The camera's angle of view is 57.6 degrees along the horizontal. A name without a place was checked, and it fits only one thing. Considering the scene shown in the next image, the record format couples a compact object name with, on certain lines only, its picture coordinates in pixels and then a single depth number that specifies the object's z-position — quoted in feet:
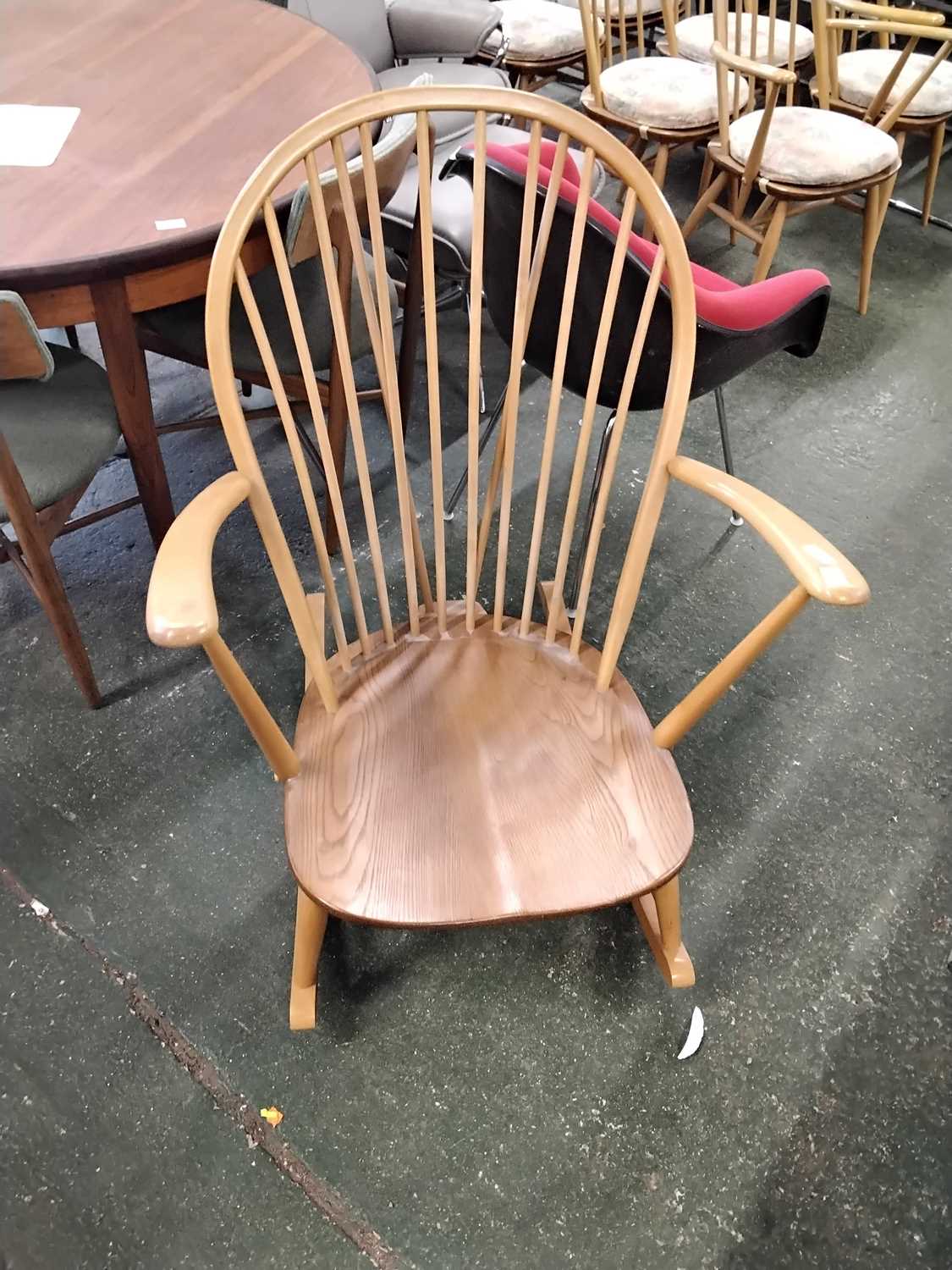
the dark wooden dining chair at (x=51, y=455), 4.05
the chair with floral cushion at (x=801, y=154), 7.06
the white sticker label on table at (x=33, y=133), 4.45
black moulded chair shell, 3.72
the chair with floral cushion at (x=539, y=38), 8.59
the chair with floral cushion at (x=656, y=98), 7.72
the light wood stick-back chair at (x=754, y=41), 8.43
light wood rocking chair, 2.72
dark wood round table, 3.91
